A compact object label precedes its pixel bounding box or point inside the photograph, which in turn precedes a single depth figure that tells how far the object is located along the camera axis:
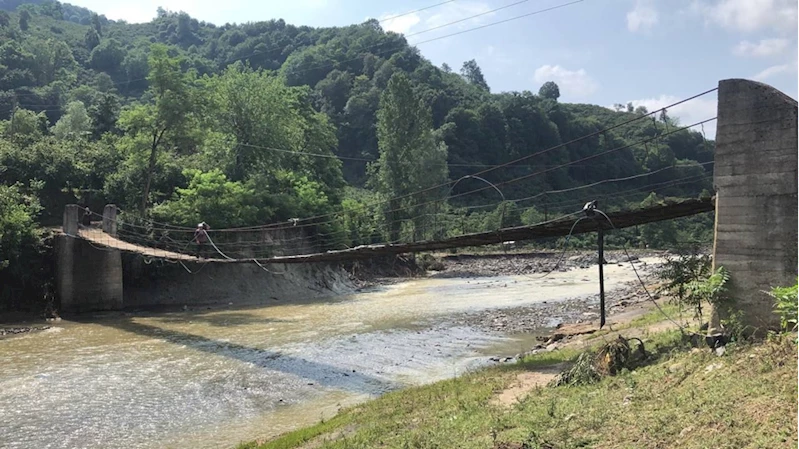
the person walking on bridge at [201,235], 17.60
